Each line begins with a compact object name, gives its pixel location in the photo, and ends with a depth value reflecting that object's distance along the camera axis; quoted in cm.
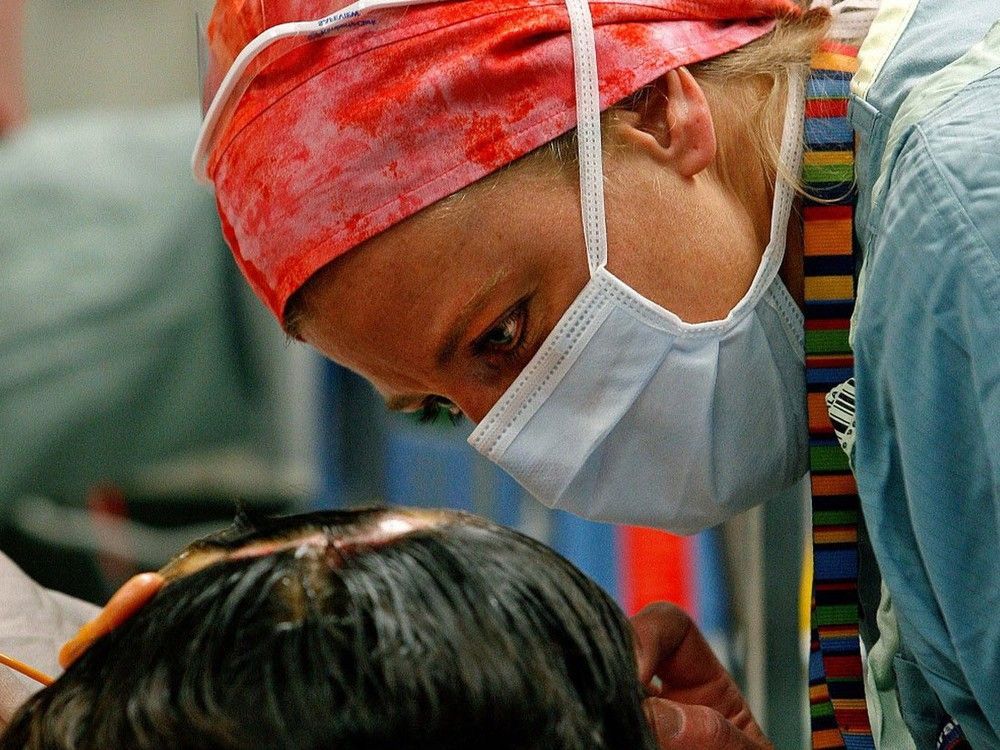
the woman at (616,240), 230
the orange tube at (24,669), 227
